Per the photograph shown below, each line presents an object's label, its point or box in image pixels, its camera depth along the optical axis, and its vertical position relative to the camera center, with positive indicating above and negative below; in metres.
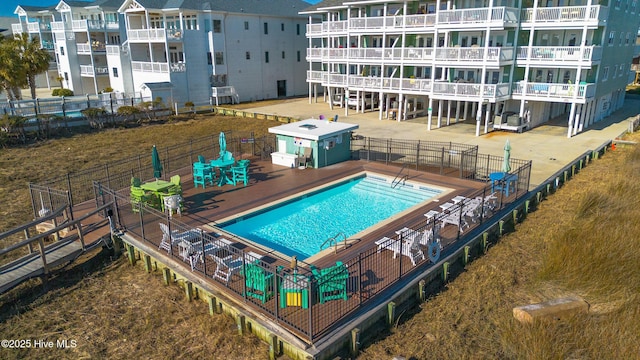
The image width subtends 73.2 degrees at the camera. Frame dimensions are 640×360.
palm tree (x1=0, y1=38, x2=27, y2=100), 36.25 -0.17
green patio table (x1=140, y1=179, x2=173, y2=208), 15.94 -4.39
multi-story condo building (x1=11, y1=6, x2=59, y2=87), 57.09 +5.08
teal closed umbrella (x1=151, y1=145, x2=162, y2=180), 18.21 -4.06
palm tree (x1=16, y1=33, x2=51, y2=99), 39.25 +0.70
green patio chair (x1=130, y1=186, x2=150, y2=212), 15.64 -4.66
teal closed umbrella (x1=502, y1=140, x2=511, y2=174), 18.59 -4.08
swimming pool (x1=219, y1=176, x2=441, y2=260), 14.90 -5.71
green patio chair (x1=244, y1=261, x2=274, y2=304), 10.33 -5.16
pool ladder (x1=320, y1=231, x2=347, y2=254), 13.02 -5.47
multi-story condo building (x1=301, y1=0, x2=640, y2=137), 29.06 +0.52
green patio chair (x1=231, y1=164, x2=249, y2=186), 19.55 -4.83
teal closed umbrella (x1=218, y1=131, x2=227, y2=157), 21.08 -3.75
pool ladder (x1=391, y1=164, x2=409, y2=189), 20.06 -5.25
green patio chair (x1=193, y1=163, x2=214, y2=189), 19.06 -4.69
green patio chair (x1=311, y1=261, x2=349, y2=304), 10.08 -5.01
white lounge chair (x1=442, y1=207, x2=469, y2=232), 14.33 -5.09
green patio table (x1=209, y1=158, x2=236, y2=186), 19.53 -4.57
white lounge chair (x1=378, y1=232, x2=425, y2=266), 12.02 -5.09
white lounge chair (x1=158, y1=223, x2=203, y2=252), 12.43 -4.87
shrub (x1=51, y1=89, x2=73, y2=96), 47.69 -2.84
